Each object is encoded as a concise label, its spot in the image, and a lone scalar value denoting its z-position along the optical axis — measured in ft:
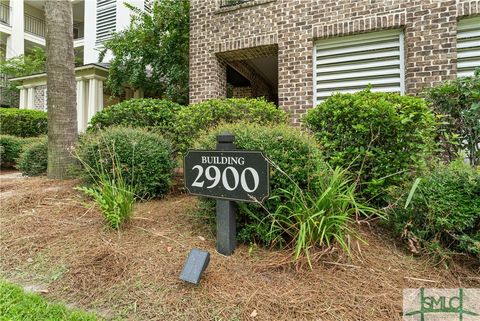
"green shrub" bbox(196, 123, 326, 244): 7.72
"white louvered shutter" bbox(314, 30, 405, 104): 16.76
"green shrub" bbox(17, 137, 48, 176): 17.60
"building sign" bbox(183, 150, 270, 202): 6.69
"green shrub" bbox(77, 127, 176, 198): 11.57
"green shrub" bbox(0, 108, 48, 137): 30.66
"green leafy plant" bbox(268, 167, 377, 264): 7.04
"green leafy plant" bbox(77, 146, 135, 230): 8.93
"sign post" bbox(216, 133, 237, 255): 7.36
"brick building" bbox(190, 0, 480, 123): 15.53
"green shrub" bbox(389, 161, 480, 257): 7.18
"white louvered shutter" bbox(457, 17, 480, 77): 15.38
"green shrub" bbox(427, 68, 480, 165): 11.92
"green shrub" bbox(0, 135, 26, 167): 24.62
